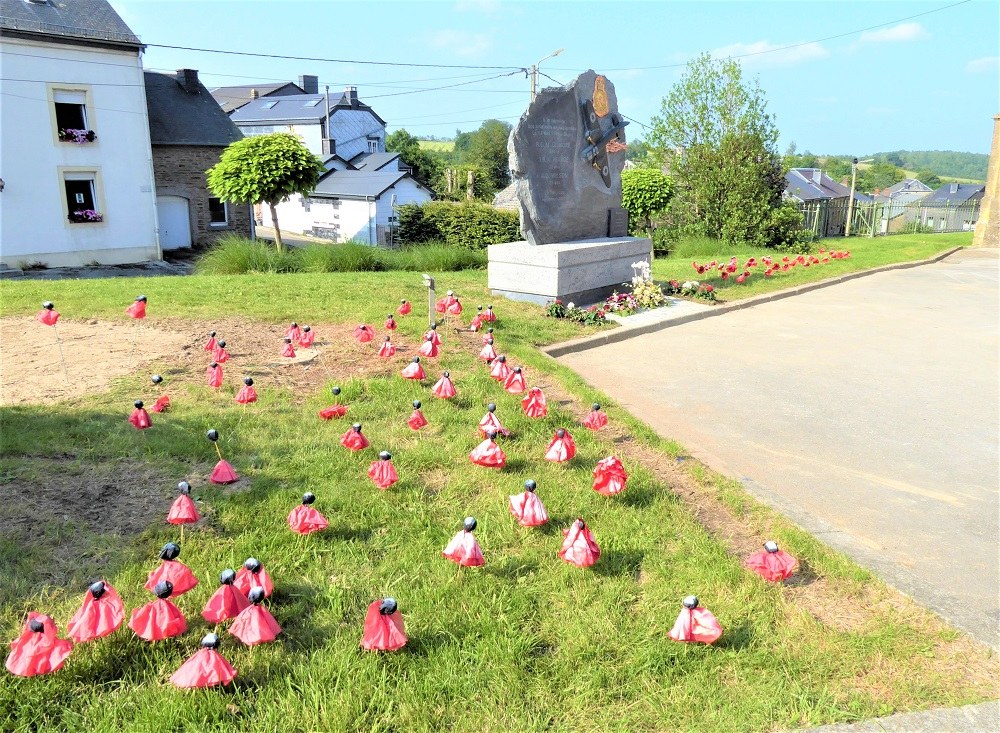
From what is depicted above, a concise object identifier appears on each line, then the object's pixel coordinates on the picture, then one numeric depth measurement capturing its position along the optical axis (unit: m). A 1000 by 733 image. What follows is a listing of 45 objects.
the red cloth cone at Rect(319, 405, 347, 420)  5.11
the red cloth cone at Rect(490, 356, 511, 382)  5.75
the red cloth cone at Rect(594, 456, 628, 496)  3.99
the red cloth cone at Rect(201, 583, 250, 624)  2.79
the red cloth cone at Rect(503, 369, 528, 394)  5.58
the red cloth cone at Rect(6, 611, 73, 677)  2.39
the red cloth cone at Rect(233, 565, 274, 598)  2.85
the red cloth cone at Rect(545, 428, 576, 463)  4.35
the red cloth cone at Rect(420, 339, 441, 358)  6.16
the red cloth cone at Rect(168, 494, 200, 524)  3.34
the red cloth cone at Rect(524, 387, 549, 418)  5.16
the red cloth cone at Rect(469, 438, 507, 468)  4.16
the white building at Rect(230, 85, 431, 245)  33.66
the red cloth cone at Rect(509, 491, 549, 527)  3.59
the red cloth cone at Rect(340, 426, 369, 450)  4.35
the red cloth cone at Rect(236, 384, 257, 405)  5.01
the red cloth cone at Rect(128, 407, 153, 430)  4.53
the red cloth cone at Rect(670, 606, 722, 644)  2.79
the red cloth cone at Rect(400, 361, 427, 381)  5.86
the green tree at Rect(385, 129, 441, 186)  53.53
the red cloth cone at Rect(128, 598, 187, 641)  2.60
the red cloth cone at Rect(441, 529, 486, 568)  3.20
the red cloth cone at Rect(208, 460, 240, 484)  3.97
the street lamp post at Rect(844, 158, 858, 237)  27.88
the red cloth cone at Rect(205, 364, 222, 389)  5.26
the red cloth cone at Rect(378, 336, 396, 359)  6.25
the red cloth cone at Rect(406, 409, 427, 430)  4.76
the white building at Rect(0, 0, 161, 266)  20.52
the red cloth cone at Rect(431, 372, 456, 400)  5.37
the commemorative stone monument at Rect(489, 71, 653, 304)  9.41
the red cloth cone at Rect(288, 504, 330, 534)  3.45
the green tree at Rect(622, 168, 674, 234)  19.73
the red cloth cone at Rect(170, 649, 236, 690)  2.38
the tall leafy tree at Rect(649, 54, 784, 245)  21.03
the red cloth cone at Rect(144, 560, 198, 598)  2.81
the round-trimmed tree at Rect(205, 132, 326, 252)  16.83
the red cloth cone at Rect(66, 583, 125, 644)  2.53
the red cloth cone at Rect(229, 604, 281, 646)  2.62
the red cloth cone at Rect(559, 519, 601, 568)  3.30
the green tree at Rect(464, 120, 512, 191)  59.56
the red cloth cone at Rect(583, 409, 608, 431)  4.78
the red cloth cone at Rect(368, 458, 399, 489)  3.82
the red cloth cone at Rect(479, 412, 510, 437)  4.61
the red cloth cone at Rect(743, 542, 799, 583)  3.29
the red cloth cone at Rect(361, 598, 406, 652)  2.66
